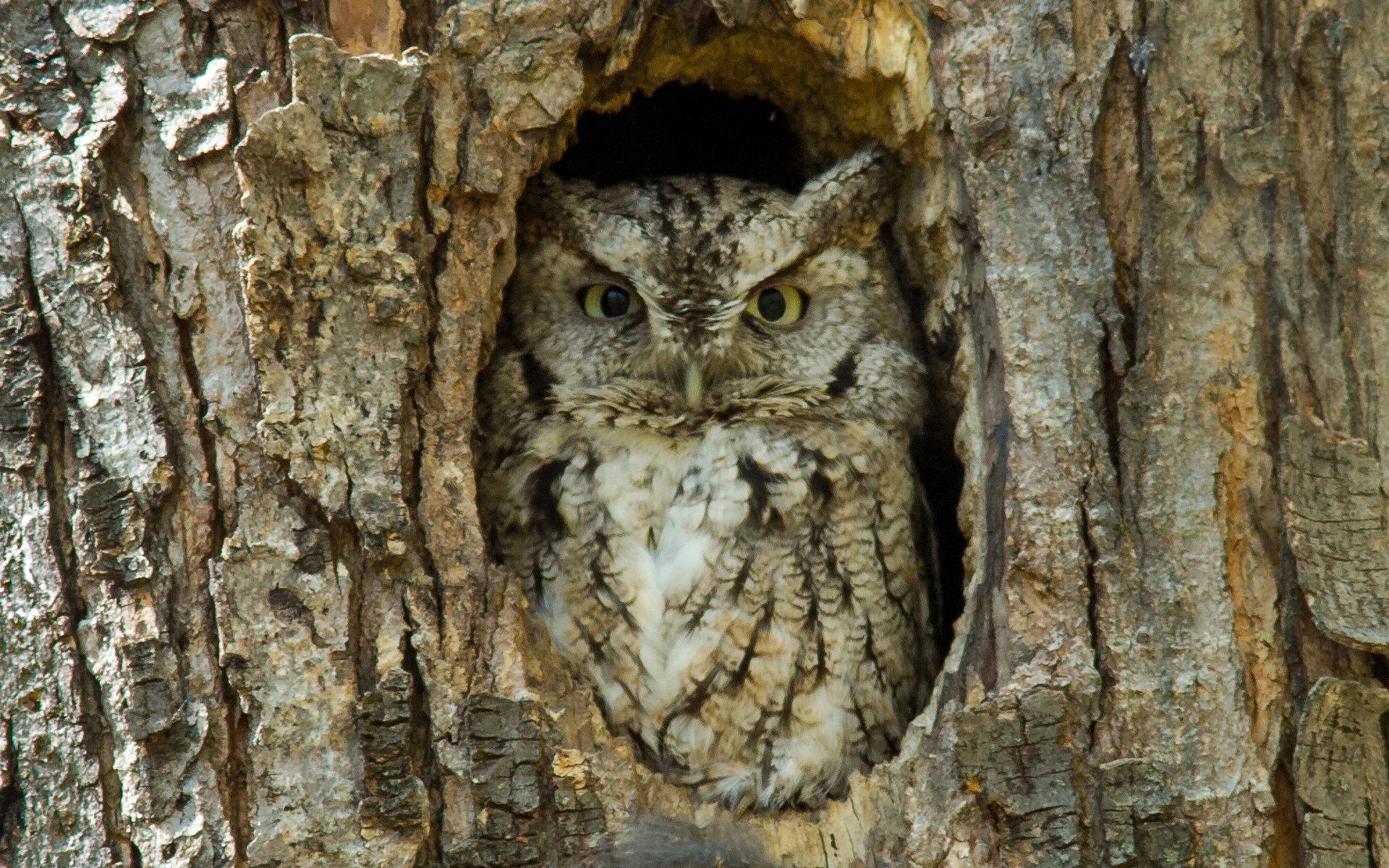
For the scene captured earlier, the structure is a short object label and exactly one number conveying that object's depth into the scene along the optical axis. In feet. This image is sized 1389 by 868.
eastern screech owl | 14.07
